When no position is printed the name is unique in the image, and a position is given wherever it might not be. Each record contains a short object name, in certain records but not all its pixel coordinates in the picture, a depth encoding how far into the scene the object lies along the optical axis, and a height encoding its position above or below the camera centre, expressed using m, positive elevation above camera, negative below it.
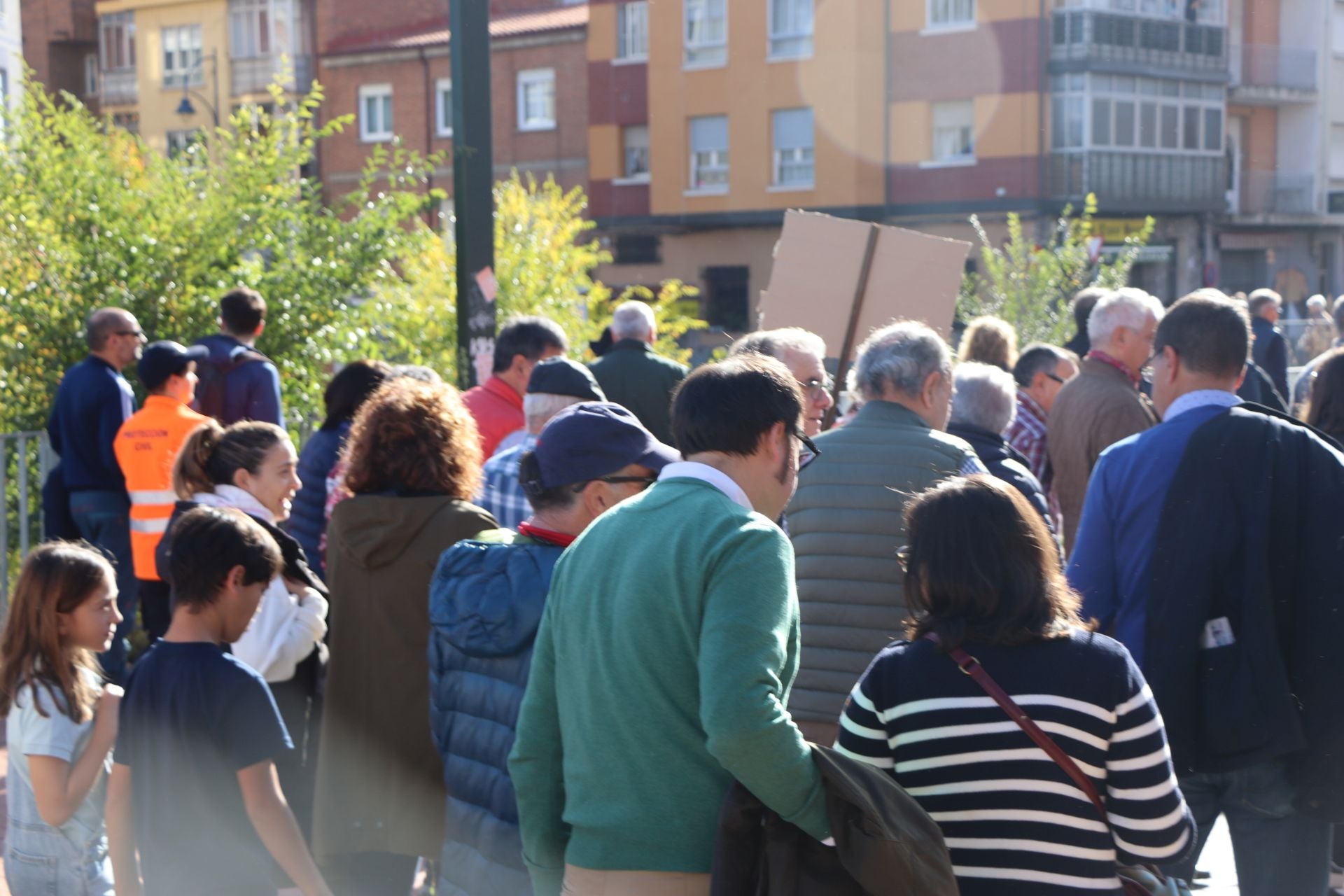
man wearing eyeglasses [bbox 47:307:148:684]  7.31 -0.77
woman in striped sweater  2.62 -0.82
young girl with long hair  3.72 -1.13
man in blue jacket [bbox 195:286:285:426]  7.41 -0.52
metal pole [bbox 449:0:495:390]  7.10 +0.41
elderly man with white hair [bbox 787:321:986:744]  3.99 -0.70
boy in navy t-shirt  3.44 -1.15
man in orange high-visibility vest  6.29 -0.72
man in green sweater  2.41 -0.68
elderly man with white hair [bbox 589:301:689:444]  7.34 -0.51
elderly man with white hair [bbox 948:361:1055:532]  5.00 -0.49
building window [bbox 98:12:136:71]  54.94 +8.74
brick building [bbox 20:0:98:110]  57.56 +9.12
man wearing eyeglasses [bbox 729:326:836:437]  4.94 -0.29
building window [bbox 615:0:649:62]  42.03 +6.84
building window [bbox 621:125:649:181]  42.25 +3.43
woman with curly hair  3.89 -0.91
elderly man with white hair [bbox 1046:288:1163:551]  5.64 -0.51
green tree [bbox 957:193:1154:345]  15.05 -0.13
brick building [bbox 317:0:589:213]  43.00 +5.70
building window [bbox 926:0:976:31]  37.72 +6.51
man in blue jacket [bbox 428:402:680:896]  3.11 -0.71
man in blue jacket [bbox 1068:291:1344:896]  3.47 -0.88
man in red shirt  6.23 -0.44
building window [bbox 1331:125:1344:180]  45.75 +3.50
